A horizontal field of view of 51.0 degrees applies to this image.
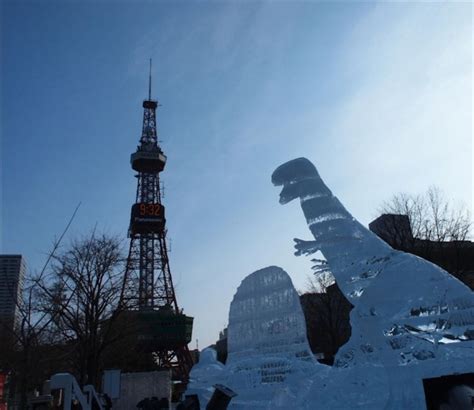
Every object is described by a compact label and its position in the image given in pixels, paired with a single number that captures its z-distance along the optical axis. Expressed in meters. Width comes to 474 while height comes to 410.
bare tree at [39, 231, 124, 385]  18.33
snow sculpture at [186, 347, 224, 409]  10.31
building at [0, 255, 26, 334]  16.19
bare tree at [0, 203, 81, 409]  14.86
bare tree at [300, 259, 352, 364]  25.99
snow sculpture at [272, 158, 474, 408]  6.46
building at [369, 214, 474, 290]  20.12
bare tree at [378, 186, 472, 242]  19.91
